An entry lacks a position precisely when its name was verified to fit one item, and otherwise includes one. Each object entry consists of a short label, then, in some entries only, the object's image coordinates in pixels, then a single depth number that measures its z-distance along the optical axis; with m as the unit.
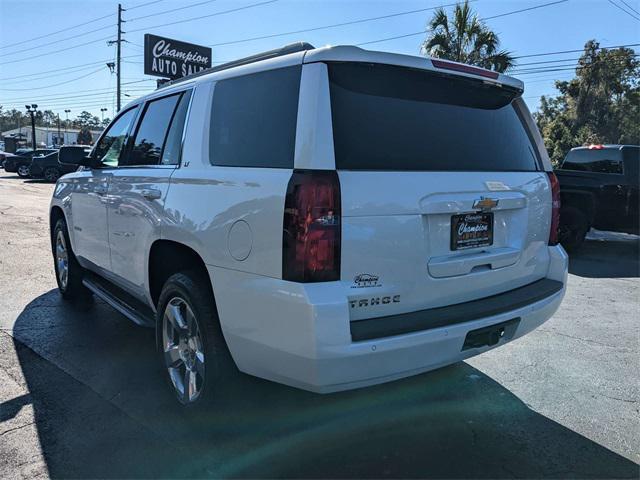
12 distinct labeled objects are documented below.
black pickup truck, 9.53
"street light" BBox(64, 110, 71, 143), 134.39
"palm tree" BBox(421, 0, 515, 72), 20.52
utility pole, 42.06
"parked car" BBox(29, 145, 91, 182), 26.72
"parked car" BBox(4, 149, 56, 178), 30.30
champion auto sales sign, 25.50
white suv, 2.46
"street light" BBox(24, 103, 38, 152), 48.97
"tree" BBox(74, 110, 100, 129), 149.25
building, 98.11
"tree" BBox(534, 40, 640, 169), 37.38
